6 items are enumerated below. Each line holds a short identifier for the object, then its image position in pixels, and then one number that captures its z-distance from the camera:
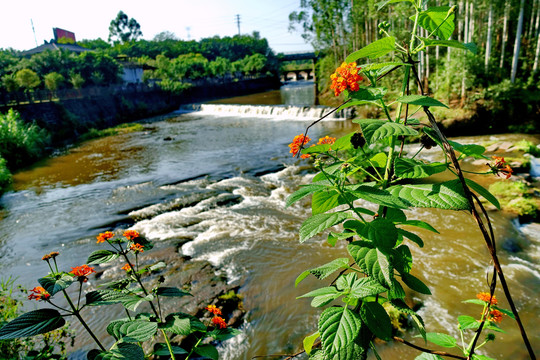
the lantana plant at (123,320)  1.43
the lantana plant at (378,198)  0.88
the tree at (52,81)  24.36
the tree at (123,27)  81.54
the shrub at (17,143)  13.20
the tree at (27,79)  21.64
